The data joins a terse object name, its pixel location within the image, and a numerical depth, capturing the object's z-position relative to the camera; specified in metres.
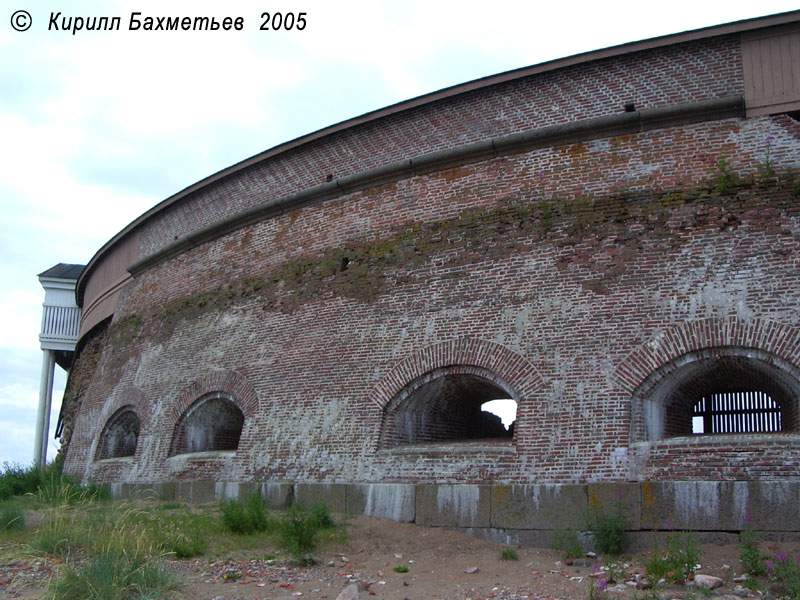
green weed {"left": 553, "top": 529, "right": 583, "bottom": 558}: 8.59
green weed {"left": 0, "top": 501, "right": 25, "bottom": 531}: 10.09
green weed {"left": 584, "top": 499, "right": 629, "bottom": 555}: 8.54
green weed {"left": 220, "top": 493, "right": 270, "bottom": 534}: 9.70
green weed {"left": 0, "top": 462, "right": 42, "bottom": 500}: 14.15
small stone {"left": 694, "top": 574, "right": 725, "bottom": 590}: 7.23
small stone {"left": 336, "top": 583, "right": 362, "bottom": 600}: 7.25
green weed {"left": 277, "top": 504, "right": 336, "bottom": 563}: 8.90
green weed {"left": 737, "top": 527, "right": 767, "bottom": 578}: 7.36
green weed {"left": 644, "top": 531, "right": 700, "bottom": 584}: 7.50
